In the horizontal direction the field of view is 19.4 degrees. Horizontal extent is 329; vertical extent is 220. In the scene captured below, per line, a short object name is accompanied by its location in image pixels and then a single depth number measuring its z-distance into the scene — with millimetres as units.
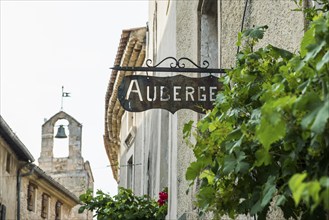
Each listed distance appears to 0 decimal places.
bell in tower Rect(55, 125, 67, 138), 41072
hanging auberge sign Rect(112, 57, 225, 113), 6773
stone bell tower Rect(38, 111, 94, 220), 45186
